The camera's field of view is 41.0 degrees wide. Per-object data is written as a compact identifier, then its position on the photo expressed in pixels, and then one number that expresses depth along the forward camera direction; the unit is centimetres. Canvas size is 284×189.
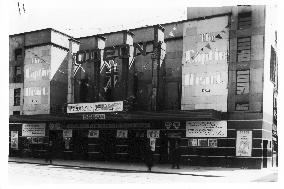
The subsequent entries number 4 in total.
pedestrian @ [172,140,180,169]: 2854
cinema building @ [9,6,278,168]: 2877
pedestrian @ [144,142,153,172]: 2692
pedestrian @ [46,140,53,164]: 3372
